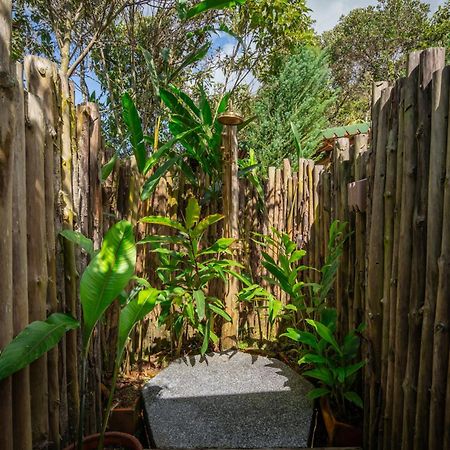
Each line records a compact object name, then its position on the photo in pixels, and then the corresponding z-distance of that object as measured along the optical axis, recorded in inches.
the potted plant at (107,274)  48.9
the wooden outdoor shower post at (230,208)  116.4
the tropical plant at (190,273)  98.0
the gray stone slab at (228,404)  76.4
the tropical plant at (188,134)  107.8
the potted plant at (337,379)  72.7
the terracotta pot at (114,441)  58.9
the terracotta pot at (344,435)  72.7
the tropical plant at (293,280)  85.1
